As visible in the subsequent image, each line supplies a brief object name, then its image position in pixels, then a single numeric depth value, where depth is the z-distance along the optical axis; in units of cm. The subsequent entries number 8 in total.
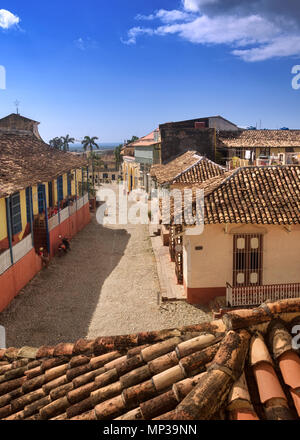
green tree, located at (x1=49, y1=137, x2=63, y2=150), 9539
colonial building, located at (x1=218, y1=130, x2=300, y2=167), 2929
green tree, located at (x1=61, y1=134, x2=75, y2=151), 8923
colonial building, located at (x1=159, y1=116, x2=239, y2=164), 2694
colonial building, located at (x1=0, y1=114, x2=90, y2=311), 1314
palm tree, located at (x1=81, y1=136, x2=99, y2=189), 6475
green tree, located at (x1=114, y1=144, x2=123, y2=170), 7211
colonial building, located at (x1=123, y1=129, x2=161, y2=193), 3500
